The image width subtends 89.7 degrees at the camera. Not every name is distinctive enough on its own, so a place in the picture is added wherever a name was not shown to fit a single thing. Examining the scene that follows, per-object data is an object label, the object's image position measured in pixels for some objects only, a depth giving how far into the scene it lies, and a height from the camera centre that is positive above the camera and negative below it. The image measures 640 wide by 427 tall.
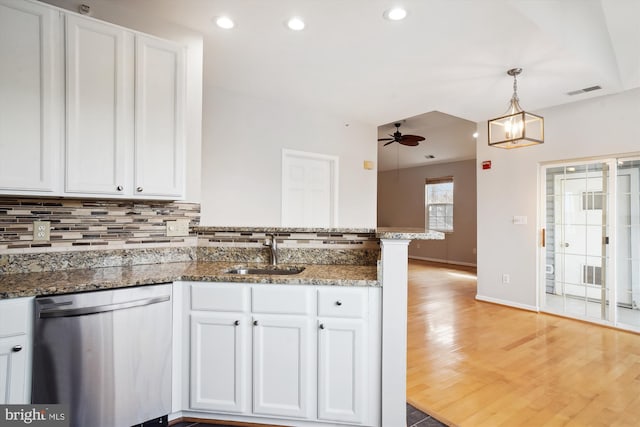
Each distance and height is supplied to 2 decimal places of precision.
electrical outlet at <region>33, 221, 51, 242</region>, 1.96 -0.10
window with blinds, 8.52 +0.33
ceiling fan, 5.45 +1.32
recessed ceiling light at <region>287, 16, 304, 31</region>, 2.36 +1.43
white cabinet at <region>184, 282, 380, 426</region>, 1.73 -0.75
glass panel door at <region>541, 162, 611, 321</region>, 3.73 -0.30
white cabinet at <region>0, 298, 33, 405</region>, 1.45 -0.62
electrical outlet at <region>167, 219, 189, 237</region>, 2.37 -0.10
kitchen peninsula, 1.69 -0.36
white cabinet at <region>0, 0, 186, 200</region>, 1.74 +0.64
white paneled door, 4.22 +0.36
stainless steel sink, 2.12 -0.37
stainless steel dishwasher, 1.53 -0.70
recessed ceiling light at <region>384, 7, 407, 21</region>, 2.20 +1.40
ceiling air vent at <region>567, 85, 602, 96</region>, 3.38 +1.36
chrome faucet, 2.20 -0.23
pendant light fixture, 2.87 +0.85
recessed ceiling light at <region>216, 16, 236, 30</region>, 2.37 +1.45
